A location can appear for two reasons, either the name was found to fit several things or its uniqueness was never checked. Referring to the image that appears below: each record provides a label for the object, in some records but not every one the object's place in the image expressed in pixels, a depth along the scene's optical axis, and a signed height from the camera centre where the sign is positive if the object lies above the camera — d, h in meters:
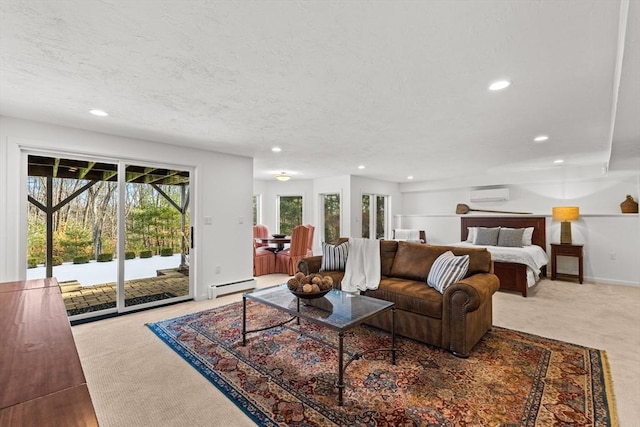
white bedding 4.60 -0.67
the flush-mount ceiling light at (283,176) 6.75 +0.94
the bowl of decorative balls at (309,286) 2.54 -0.61
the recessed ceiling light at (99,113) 2.81 +1.02
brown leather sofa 2.56 -0.79
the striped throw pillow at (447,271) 2.86 -0.56
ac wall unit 6.73 +0.51
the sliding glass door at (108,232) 3.33 -0.18
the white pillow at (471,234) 6.41 -0.39
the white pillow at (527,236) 5.92 -0.41
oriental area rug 1.84 -1.24
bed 4.58 -0.75
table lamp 5.47 -0.02
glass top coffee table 2.12 -0.77
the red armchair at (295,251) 6.10 -0.72
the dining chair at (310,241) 6.39 -0.54
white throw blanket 3.33 -0.62
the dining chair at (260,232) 7.54 -0.39
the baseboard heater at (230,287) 4.39 -1.11
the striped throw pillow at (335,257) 3.86 -0.54
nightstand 5.42 -0.71
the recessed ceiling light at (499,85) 2.23 +1.02
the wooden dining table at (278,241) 6.38 -0.52
